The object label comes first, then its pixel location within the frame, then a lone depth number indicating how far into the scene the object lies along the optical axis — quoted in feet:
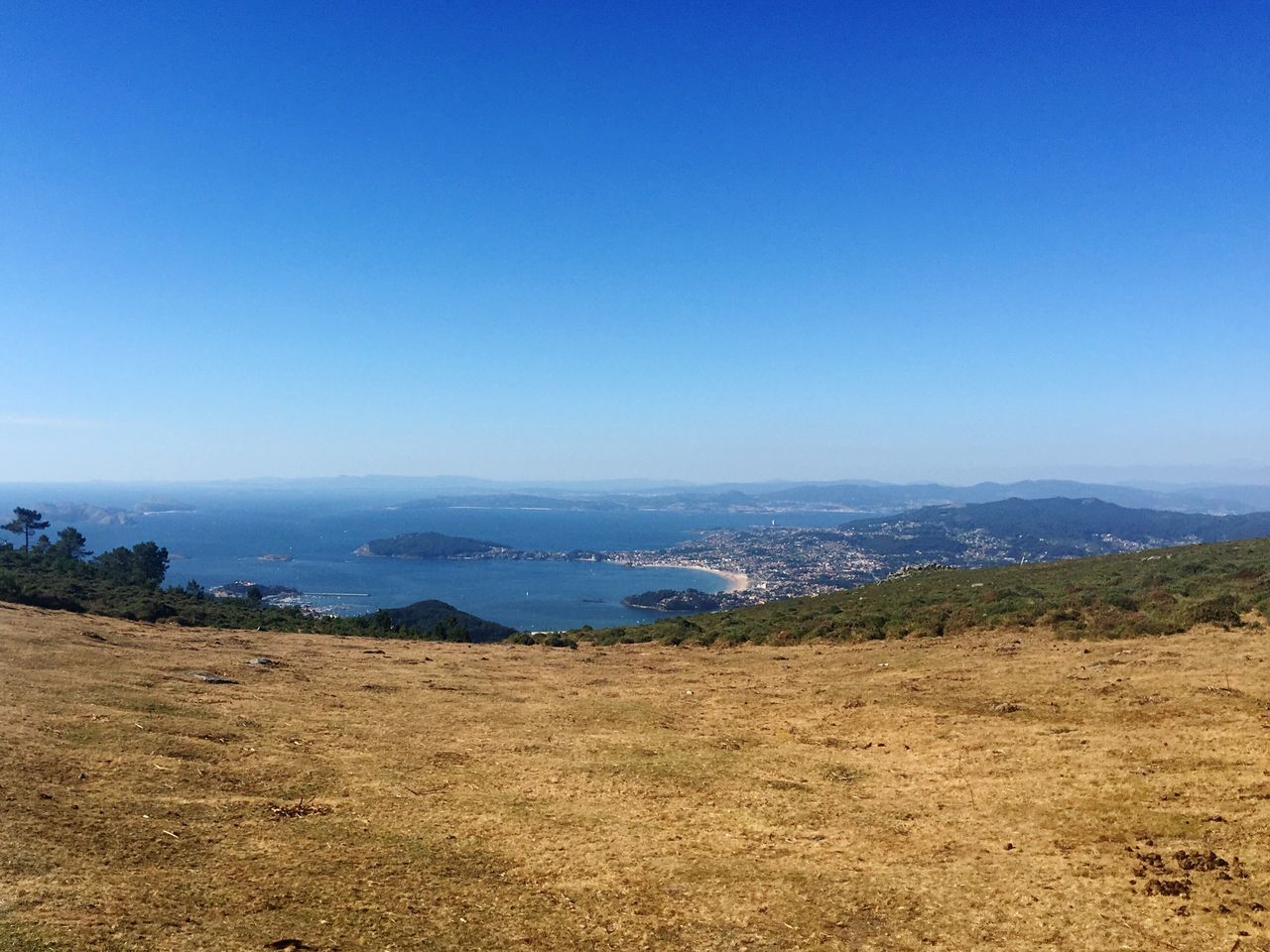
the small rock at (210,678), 62.08
